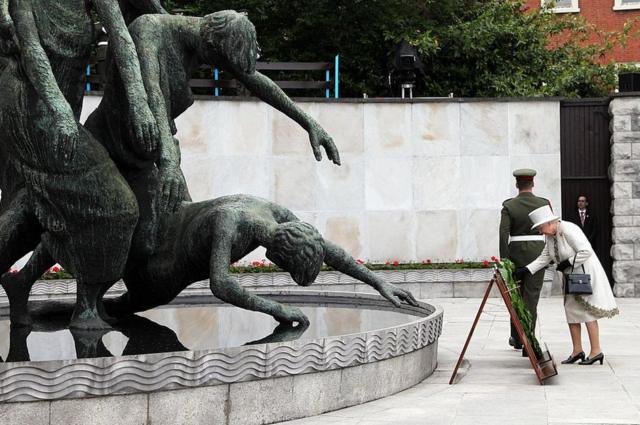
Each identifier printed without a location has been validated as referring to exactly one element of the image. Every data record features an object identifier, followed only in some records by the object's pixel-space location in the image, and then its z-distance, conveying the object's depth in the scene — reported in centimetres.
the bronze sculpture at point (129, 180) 667
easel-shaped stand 761
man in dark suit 1697
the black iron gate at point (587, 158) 1717
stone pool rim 535
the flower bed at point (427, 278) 1602
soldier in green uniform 989
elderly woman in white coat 866
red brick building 3288
